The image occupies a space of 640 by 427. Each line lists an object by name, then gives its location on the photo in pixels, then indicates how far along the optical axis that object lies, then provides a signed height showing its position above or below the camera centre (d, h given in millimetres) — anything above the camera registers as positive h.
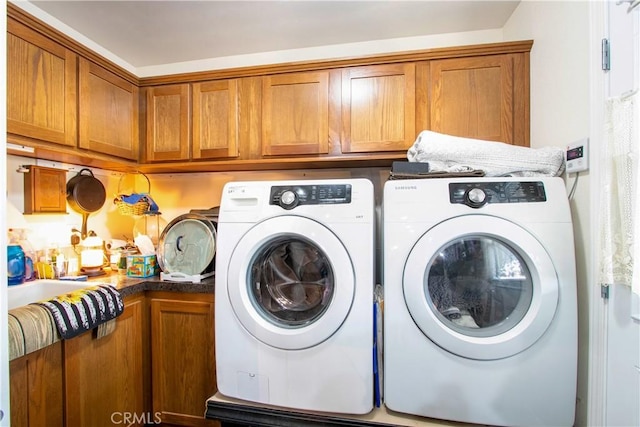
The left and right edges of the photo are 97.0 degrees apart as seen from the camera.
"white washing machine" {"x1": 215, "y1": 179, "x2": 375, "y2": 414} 1036 -328
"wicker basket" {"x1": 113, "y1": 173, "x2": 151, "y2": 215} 1876 +55
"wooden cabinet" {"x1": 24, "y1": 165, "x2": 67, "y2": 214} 1556 +143
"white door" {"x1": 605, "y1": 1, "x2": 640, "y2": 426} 835 -338
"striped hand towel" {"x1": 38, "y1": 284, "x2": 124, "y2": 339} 1126 -406
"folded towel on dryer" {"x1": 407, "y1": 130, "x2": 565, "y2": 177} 1146 +232
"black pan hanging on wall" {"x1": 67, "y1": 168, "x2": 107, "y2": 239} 1790 +135
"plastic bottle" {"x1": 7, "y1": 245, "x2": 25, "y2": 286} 1400 -248
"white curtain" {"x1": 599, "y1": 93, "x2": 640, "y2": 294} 764 +42
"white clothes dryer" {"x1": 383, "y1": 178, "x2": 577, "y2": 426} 953 -323
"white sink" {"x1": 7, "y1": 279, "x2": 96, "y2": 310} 1404 -389
